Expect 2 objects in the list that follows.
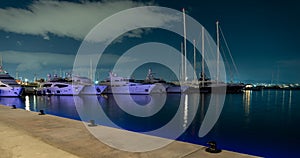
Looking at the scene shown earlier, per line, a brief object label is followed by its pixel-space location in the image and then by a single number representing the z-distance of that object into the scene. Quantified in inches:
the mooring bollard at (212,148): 166.2
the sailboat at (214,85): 2611.2
